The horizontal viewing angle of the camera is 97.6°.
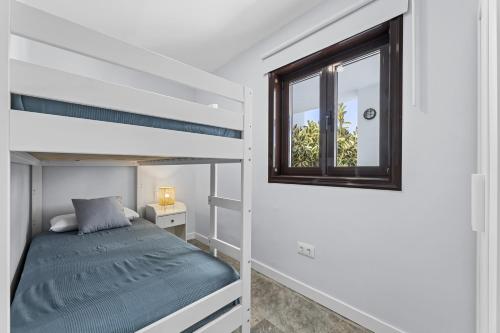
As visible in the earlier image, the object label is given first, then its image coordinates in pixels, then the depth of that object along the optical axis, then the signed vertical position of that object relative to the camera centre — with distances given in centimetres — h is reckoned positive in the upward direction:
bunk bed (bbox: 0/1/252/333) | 57 +13
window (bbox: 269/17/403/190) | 138 +40
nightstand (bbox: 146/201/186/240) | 246 -60
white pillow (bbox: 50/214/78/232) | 187 -51
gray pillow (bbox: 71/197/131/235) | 188 -45
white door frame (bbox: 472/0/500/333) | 40 -5
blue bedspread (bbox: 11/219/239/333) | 78 -55
